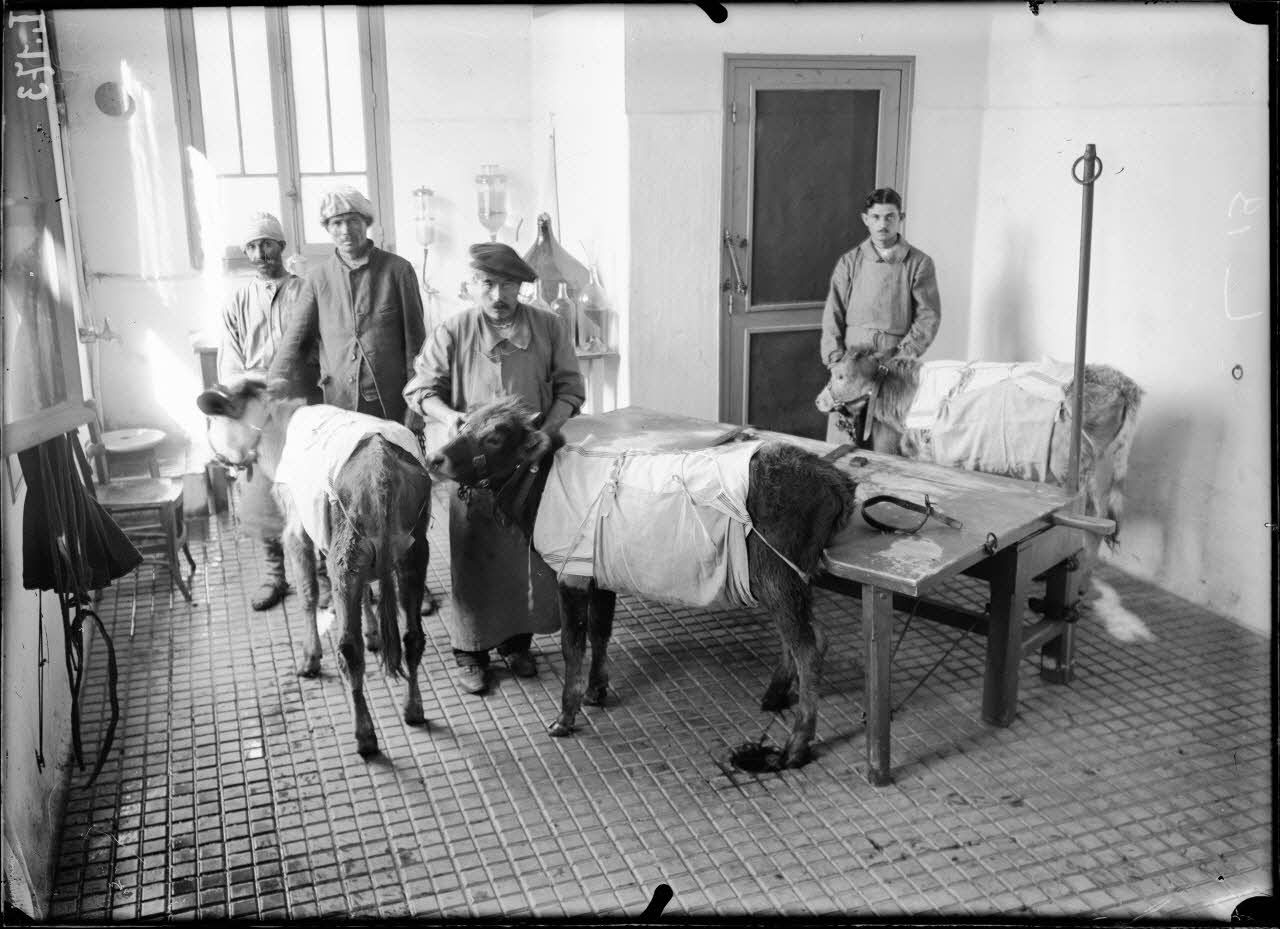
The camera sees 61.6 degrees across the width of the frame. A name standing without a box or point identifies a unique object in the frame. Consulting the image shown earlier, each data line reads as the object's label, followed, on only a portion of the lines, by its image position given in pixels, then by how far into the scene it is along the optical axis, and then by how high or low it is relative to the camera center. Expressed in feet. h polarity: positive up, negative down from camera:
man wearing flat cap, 16.57 -2.86
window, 12.26 +1.35
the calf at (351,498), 14.38 -3.76
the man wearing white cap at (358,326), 17.21 -1.74
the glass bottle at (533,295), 24.27 -1.80
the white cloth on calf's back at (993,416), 18.35 -3.48
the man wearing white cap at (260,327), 16.06 -1.70
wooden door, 22.02 +0.77
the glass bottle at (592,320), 24.14 -2.29
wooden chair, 13.64 -4.15
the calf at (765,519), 13.80 -3.93
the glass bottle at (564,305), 24.14 -1.96
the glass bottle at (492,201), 23.36 +0.33
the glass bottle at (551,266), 24.48 -1.13
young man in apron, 21.90 -1.67
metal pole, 15.69 -1.65
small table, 13.88 -4.41
